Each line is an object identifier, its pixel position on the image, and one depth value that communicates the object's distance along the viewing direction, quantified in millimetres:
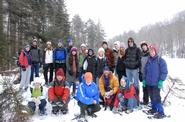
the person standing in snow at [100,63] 5373
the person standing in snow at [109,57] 5696
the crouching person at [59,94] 4562
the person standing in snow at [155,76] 4622
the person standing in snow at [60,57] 5755
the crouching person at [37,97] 4534
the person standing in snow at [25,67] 5763
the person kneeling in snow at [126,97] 4902
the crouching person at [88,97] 4478
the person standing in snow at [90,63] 5394
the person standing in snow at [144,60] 5138
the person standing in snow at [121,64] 5450
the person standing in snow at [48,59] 6011
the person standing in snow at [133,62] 5152
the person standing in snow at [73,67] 5556
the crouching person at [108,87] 4974
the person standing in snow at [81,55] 5886
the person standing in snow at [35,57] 6085
